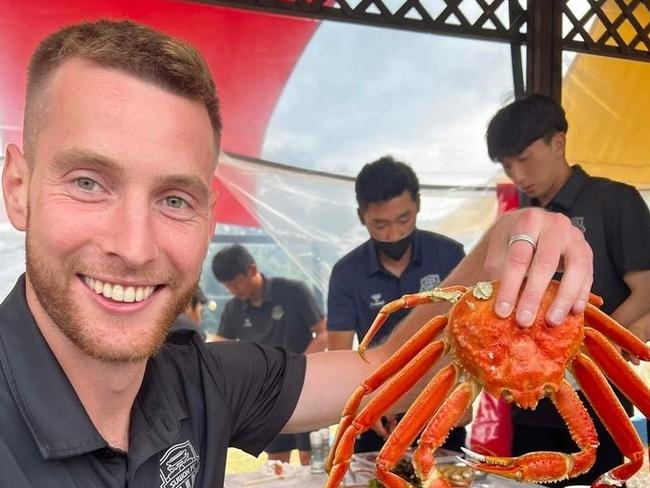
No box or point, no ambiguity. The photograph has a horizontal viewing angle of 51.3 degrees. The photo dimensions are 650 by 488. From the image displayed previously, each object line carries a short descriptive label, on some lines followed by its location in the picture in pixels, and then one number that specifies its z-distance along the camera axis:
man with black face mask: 2.91
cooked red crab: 1.11
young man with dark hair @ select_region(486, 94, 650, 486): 2.52
